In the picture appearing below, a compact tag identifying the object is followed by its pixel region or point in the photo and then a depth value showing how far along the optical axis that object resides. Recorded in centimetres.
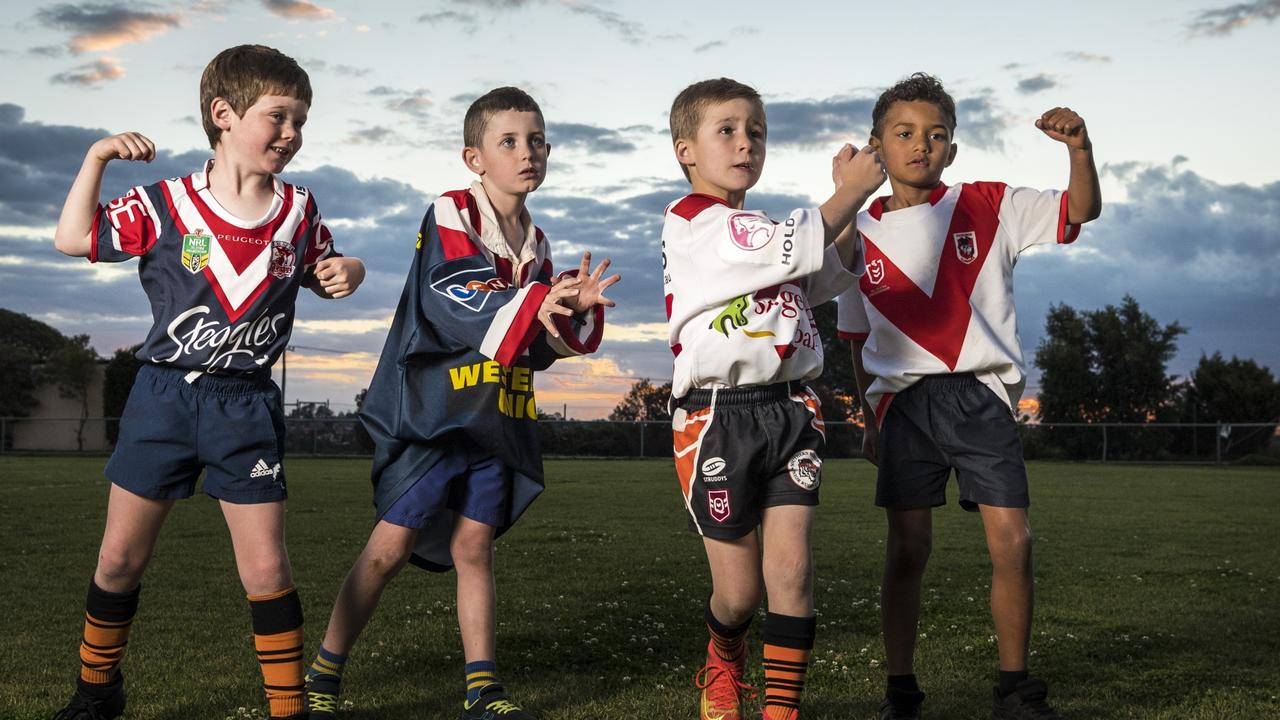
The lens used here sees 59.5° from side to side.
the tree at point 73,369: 5550
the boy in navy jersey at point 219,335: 362
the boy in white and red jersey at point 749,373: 346
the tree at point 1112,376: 5528
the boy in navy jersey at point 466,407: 389
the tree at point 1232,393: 5234
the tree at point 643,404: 4550
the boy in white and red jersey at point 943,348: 396
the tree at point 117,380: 5016
